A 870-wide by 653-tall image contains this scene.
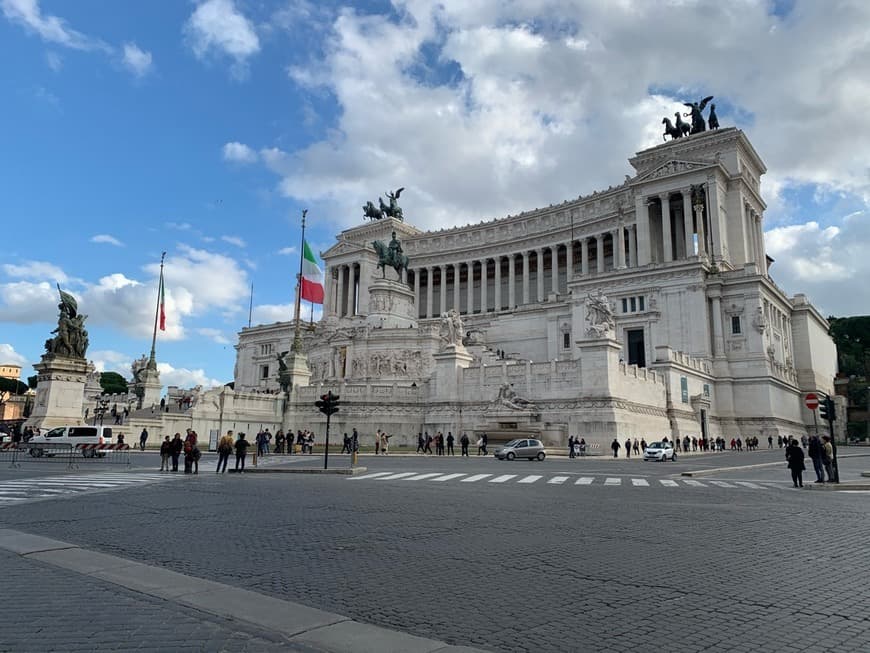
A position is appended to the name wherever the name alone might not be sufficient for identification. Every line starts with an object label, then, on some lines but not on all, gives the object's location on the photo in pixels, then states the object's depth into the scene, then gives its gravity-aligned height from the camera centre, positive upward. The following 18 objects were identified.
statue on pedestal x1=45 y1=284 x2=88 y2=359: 37.75 +6.24
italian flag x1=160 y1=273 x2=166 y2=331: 60.17 +12.18
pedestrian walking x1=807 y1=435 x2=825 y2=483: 20.16 -0.20
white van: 32.31 +0.18
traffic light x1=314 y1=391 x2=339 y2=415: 26.28 +1.63
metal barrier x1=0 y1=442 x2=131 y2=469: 31.38 -0.60
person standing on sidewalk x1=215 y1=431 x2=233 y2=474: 24.09 -0.18
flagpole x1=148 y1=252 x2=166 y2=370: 55.69 +6.83
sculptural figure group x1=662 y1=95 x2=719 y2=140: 80.31 +39.55
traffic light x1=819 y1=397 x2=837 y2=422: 21.22 +1.30
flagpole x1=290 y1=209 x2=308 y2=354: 54.44 +8.27
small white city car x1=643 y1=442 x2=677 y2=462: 34.72 -0.22
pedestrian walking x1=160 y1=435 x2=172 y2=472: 23.97 -0.35
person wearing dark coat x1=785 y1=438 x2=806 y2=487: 19.39 -0.34
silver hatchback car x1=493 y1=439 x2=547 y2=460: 33.28 -0.20
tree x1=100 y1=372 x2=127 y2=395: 121.04 +11.47
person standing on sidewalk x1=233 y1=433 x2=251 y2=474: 23.88 -0.21
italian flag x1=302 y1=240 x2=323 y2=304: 60.91 +15.71
